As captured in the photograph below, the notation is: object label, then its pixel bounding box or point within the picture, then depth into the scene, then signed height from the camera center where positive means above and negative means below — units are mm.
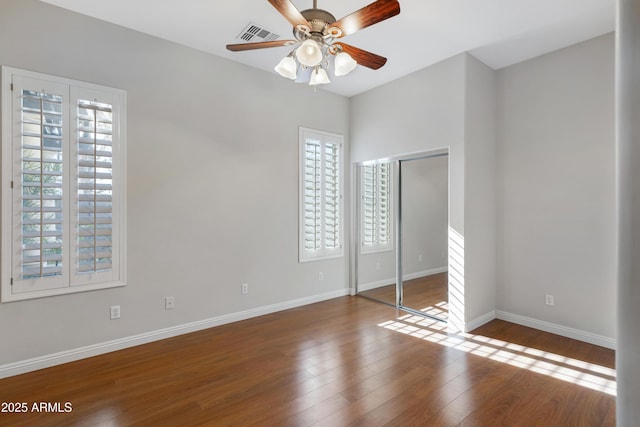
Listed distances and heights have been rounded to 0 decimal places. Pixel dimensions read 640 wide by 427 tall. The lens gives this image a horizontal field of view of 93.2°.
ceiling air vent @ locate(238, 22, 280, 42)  2954 +1813
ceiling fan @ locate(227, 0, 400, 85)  1841 +1231
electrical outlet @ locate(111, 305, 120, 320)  2907 -944
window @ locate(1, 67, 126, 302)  2471 +245
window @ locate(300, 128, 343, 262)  4281 +276
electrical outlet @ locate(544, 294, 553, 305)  3381 -960
